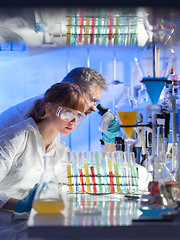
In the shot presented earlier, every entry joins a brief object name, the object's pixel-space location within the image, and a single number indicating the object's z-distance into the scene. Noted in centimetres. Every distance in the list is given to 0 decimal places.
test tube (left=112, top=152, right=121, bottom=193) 216
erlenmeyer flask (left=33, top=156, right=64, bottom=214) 141
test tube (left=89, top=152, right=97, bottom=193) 216
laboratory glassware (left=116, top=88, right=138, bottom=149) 193
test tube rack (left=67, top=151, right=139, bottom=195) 213
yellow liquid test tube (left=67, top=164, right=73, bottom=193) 219
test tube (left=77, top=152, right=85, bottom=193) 218
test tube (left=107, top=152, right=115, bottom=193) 215
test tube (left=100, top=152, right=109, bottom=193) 217
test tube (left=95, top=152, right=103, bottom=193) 217
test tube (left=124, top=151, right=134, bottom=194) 211
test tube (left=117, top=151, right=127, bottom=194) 213
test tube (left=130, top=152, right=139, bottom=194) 209
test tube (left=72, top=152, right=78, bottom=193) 218
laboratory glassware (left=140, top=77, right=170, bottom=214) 150
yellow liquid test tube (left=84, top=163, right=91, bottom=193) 216
